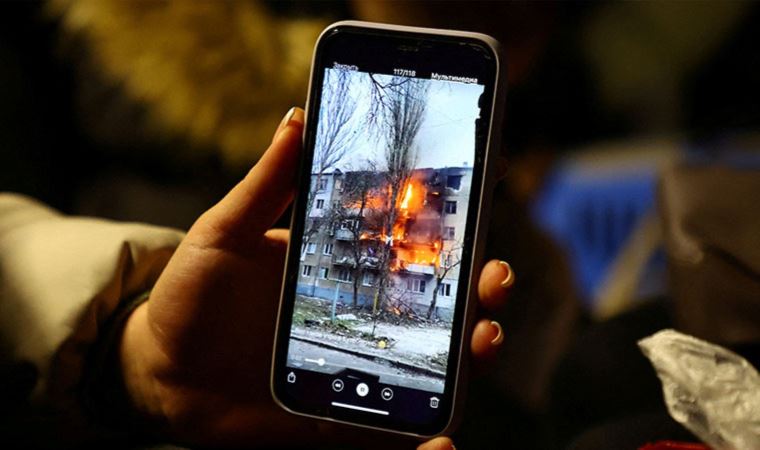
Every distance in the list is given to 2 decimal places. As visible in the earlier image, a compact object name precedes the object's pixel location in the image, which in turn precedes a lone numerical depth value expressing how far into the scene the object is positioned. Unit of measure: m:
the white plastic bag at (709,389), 0.51
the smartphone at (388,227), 0.47
